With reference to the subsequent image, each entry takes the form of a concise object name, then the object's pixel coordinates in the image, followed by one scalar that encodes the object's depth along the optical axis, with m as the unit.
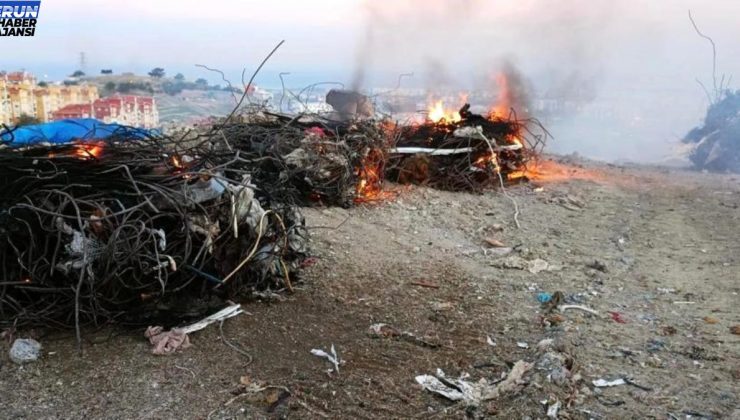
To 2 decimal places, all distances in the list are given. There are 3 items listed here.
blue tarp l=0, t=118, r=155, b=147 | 5.02
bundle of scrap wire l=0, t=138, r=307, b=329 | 3.67
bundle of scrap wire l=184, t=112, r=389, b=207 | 6.71
